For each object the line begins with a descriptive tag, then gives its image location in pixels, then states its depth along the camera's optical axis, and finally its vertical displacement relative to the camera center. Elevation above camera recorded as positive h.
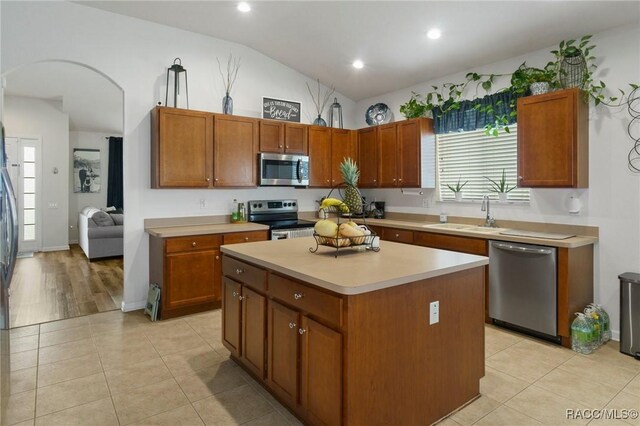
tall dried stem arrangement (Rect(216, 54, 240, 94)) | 4.68 +1.69
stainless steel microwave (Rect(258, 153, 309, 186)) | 4.68 +0.50
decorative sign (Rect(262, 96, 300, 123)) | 5.02 +1.34
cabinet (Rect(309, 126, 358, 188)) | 5.18 +0.79
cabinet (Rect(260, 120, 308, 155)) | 4.73 +0.92
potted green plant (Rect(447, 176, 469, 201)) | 4.62 +0.22
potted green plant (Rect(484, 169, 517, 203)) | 4.11 +0.22
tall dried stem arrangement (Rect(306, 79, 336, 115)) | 5.53 +1.63
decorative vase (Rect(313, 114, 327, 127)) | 5.36 +1.22
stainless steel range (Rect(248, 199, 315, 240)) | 4.59 -0.13
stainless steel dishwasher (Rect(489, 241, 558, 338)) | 3.22 -0.70
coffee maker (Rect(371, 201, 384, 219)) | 5.52 -0.02
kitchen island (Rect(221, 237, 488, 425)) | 1.75 -0.64
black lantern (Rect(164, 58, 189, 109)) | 4.15 +1.48
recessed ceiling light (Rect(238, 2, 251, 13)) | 3.70 +2.00
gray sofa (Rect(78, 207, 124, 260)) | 6.79 -0.47
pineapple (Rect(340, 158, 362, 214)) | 2.24 +0.11
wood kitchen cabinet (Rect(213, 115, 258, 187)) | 4.36 +0.68
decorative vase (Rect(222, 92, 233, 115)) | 4.49 +1.23
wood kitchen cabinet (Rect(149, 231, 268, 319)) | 3.83 -0.64
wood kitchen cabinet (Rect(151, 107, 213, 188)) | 3.99 +0.66
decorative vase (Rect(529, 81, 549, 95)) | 3.49 +1.12
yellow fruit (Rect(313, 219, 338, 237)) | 2.33 -0.12
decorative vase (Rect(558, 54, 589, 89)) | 3.34 +1.22
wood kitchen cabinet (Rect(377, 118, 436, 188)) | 4.71 +0.70
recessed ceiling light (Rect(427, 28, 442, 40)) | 3.67 +1.71
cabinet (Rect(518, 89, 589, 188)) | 3.29 +0.61
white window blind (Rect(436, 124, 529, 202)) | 4.12 +0.55
